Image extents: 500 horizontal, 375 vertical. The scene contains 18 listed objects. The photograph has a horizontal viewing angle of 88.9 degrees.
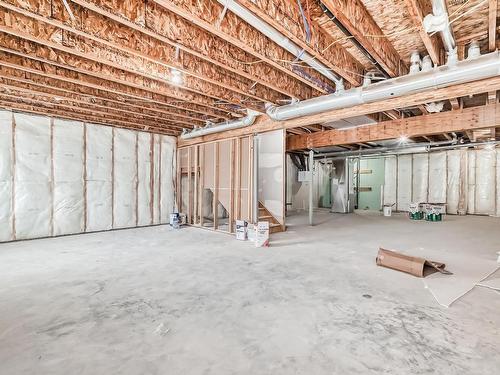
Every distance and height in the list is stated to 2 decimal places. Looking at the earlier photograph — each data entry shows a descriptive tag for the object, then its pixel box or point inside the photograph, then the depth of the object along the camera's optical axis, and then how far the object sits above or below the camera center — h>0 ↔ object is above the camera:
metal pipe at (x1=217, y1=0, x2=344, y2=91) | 2.08 +1.39
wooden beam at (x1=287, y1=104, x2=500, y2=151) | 4.07 +1.04
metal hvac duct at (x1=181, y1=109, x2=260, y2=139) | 4.96 +1.18
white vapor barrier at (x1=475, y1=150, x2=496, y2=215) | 8.20 +0.03
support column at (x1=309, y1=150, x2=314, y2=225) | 6.43 -0.05
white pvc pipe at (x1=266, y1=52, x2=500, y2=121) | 2.55 +1.14
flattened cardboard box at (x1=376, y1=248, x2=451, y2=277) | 2.86 -0.96
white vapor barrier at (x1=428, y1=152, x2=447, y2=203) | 8.80 +0.19
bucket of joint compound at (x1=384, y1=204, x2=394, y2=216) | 8.34 -0.91
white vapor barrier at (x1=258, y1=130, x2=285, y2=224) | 5.25 +0.21
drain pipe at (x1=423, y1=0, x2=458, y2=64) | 1.90 +1.29
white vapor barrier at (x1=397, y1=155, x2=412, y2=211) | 9.45 +0.02
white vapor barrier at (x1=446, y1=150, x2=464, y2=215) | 8.62 +0.02
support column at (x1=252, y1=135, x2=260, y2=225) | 5.01 +0.03
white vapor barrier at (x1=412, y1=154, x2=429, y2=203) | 9.10 +0.20
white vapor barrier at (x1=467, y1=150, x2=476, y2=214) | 8.46 +0.06
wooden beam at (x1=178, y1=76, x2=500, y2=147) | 3.02 +1.12
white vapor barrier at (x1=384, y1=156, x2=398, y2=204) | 9.79 +0.09
